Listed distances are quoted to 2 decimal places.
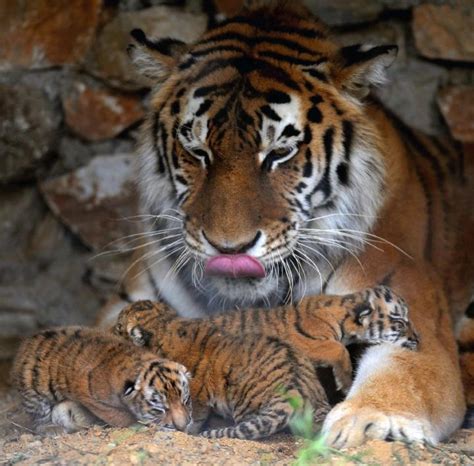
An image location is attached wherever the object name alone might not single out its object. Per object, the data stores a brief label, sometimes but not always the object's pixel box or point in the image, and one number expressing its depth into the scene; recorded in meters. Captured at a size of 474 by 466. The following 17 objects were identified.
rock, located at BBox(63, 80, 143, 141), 9.89
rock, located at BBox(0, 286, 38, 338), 10.15
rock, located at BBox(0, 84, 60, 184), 9.74
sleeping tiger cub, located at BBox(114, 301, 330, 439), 6.02
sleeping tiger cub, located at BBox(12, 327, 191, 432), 6.20
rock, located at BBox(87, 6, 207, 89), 9.62
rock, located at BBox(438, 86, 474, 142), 9.45
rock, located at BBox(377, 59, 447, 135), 9.53
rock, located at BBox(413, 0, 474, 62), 9.23
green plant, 5.53
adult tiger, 6.81
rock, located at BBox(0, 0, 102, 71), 9.62
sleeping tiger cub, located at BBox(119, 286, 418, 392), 6.69
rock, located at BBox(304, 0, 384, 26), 9.36
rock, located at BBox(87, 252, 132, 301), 10.33
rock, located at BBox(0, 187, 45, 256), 10.30
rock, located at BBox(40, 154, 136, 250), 10.13
